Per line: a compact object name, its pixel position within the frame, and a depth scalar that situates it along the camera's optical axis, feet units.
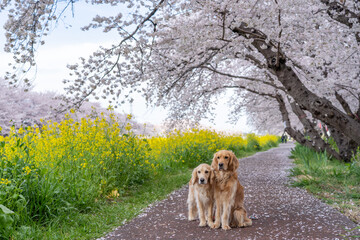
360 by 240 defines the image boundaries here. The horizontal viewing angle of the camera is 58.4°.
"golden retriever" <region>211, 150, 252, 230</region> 15.05
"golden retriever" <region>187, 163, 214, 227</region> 15.51
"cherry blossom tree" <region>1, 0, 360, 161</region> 19.40
